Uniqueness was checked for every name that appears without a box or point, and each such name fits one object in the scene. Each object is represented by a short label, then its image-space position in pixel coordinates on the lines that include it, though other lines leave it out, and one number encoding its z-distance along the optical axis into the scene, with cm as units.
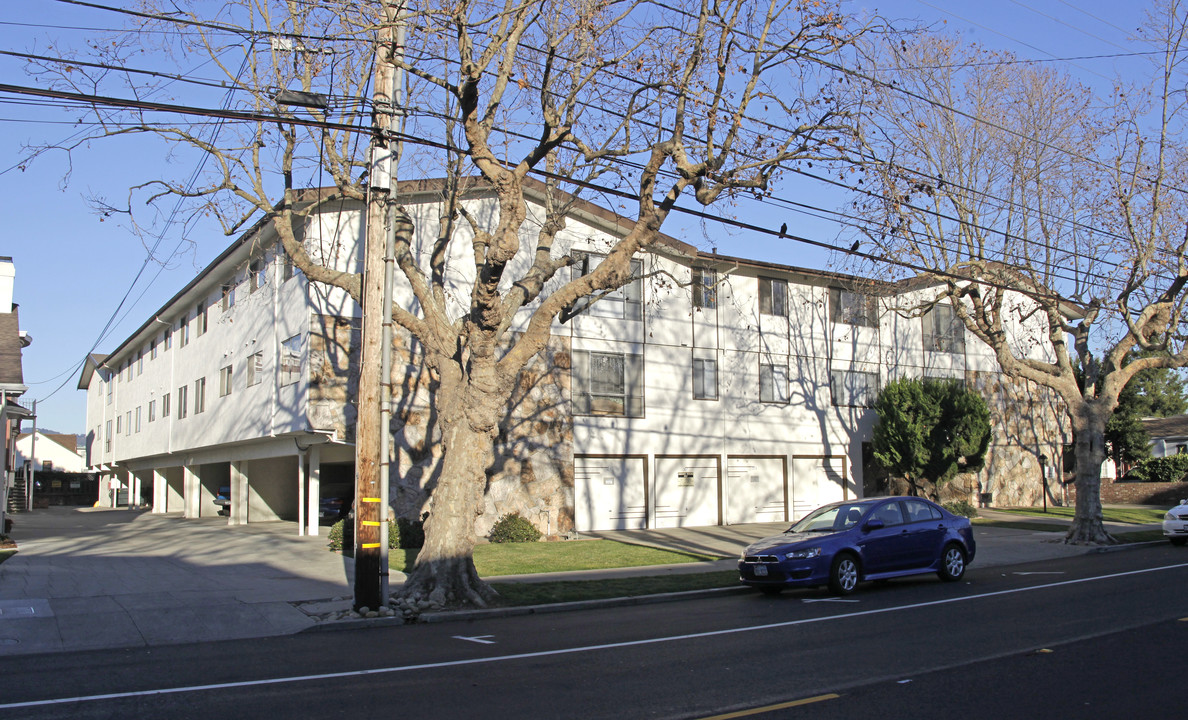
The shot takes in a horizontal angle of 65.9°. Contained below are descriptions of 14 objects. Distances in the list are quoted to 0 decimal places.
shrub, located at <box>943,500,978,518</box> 3048
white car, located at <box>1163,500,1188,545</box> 2228
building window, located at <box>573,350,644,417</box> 2656
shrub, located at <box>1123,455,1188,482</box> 3962
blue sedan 1428
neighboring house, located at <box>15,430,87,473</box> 8256
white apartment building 2320
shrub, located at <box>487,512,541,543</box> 2366
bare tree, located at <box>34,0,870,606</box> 1327
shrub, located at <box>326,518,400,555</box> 2041
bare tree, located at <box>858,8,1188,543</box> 2217
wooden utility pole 1275
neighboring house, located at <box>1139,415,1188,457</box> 4809
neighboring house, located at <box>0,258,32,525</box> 1997
